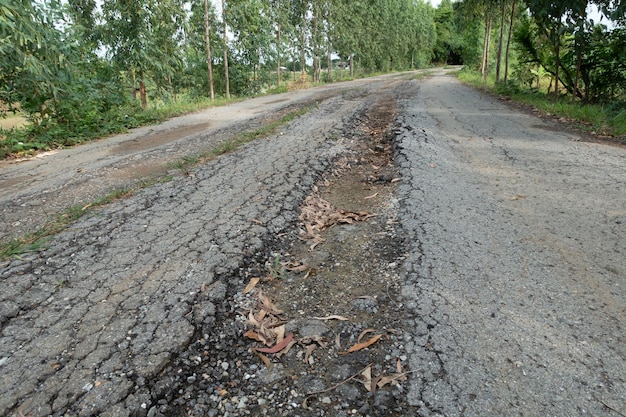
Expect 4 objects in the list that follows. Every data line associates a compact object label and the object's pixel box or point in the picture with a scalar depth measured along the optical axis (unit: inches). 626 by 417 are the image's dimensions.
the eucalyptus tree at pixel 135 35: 416.2
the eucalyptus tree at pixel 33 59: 218.4
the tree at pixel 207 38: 573.8
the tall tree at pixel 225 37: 637.3
